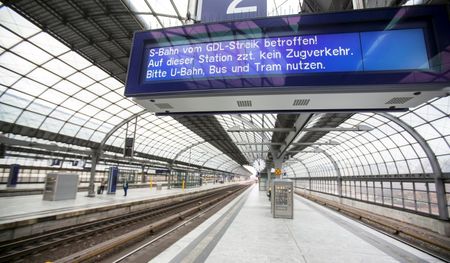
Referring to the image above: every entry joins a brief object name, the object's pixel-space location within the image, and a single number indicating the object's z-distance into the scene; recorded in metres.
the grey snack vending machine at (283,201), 12.95
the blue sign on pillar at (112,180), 25.19
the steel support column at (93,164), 21.33
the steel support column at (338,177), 32.50
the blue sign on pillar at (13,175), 22.50
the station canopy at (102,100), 11.75
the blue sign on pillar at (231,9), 3.85
